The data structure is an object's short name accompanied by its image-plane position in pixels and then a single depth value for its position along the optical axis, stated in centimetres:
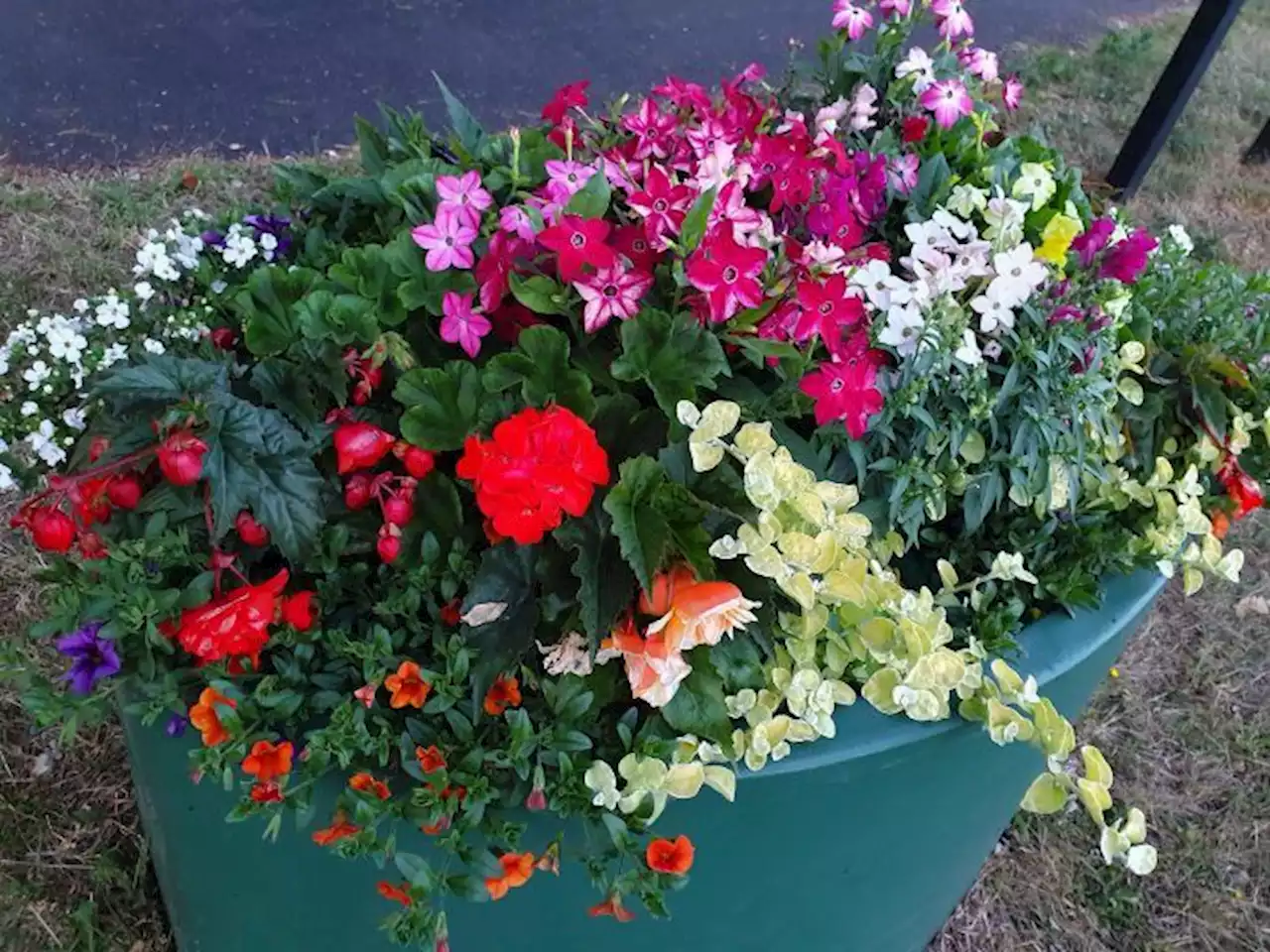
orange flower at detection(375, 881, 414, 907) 106
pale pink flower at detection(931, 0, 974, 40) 148
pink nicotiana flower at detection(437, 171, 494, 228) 117
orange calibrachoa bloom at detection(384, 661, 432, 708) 106
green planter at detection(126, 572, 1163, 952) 115
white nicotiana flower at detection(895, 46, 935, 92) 149
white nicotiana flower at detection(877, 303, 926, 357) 122
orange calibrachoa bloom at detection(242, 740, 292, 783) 103
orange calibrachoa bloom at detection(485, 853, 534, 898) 106
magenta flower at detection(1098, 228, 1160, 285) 132
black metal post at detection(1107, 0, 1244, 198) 327
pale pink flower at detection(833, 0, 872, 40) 149
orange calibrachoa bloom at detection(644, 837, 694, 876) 107
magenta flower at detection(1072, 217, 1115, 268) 135
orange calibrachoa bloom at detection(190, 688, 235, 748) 104
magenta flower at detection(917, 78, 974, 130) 143
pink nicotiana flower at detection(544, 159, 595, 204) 121
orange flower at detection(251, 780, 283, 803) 104
